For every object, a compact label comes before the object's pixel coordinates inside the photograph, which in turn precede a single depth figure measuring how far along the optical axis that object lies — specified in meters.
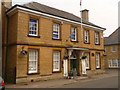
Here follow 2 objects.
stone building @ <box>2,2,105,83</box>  14.94
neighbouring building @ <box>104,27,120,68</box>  37.14
